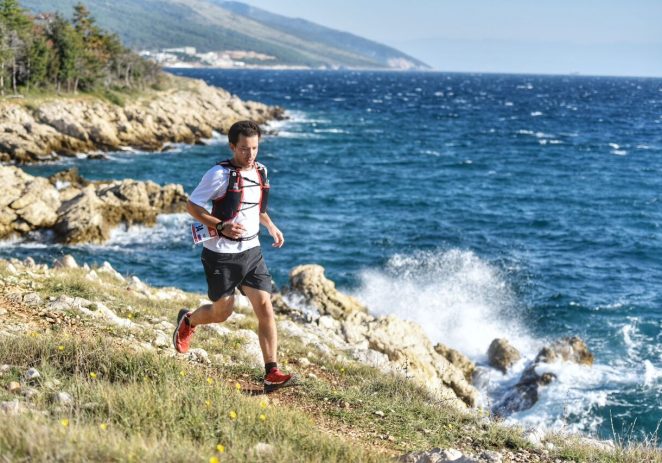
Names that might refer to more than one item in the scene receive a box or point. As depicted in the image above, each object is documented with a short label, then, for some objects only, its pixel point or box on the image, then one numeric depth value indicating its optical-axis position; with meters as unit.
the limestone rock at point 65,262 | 15.29
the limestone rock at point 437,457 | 4.77
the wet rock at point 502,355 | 16.94
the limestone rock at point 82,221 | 26.48
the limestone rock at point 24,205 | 26.39
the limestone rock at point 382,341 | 11.52
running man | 6.02
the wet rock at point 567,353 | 16.86
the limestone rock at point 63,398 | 5.03
